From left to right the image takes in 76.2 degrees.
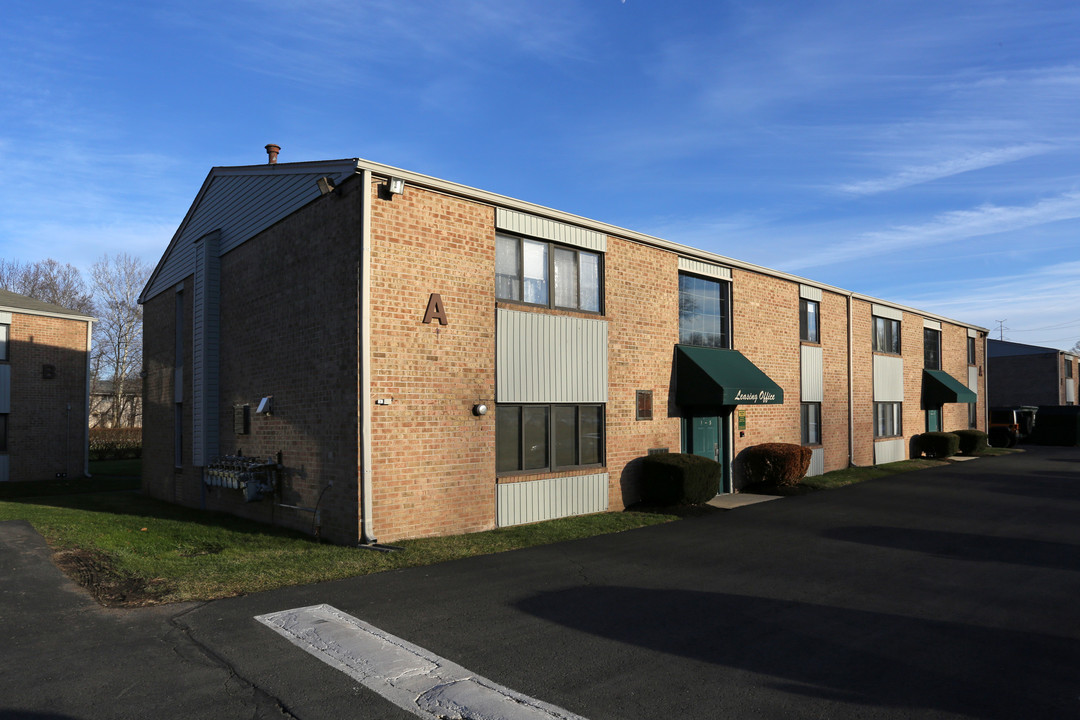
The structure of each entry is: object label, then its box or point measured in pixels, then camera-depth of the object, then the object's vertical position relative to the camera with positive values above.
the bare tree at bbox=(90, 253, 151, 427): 49.56 +3.92
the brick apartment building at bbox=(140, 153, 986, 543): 10.65 +0.69
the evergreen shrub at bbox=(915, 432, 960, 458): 25.66 -2.14
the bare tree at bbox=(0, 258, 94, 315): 53.50 +7.92
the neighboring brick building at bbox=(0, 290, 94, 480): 24.11 +0.04
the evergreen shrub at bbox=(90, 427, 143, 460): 33.16 -2.61
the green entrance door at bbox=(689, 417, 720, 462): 16.19 -1.18
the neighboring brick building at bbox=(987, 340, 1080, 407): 46.57 +0.75
